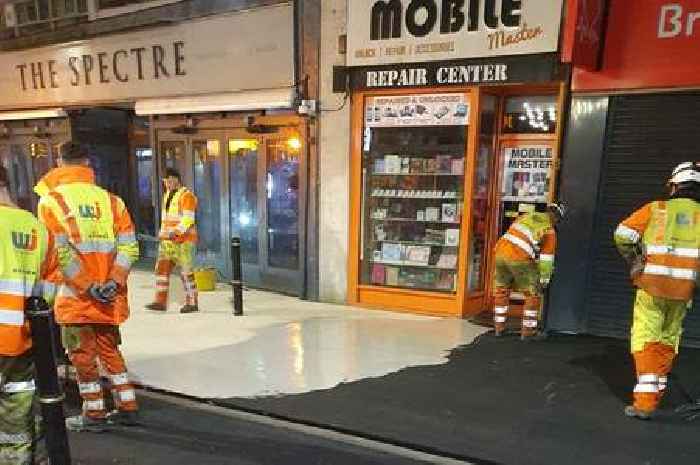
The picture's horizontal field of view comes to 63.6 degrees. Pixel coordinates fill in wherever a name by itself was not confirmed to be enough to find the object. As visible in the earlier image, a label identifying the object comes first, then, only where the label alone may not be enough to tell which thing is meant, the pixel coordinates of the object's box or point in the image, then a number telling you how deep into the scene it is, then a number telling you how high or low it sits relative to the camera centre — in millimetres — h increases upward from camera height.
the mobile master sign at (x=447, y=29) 6480 +1513
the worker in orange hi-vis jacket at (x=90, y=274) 4031 -918
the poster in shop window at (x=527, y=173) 7340 -245
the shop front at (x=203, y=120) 8516 +491
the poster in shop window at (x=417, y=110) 7258 +550
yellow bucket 8922 -2059
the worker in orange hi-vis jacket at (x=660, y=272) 4328 -880
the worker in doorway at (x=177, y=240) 7305 -1201
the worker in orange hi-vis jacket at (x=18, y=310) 3033 -887
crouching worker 6309 -1215
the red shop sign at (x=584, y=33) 5660 +1256
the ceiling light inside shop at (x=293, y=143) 8531 +105
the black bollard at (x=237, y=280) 7270 -1704
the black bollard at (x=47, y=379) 2971 -1245
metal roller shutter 6105 -172
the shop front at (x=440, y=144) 6906 +122
